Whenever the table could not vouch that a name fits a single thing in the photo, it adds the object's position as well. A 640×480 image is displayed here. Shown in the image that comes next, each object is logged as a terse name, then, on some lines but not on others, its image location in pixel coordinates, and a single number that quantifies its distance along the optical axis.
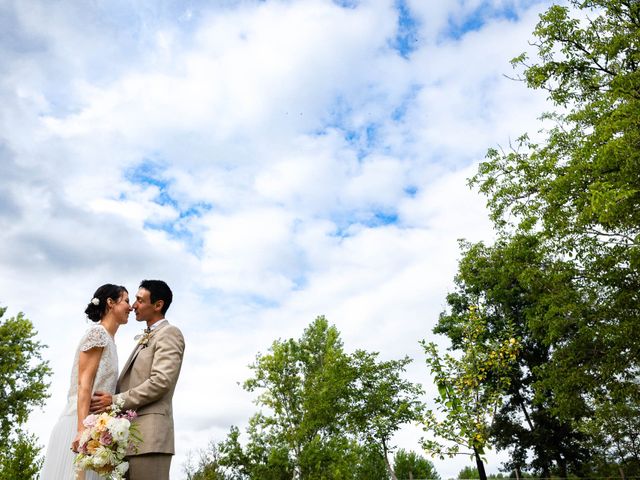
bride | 4.16
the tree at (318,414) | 25.06
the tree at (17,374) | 27.12
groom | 3.85
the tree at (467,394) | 10.25
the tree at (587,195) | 13.12
